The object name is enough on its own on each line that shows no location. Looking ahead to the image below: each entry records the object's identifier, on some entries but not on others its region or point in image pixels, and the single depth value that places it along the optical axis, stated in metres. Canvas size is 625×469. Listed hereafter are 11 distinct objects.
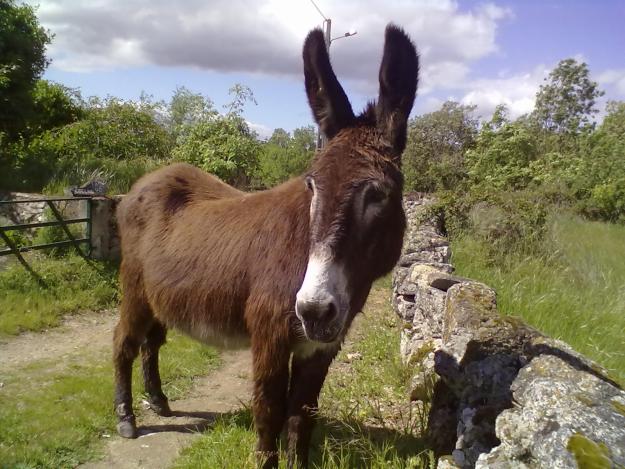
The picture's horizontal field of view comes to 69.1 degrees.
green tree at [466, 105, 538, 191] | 22.81
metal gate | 6.88
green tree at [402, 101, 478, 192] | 23.41
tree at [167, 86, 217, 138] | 11.69
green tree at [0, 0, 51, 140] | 11.02
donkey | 2.23
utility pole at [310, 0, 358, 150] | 14.63
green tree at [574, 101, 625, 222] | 17.28
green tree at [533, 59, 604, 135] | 40.28
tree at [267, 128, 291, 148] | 28.87
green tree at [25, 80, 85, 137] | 14.53
